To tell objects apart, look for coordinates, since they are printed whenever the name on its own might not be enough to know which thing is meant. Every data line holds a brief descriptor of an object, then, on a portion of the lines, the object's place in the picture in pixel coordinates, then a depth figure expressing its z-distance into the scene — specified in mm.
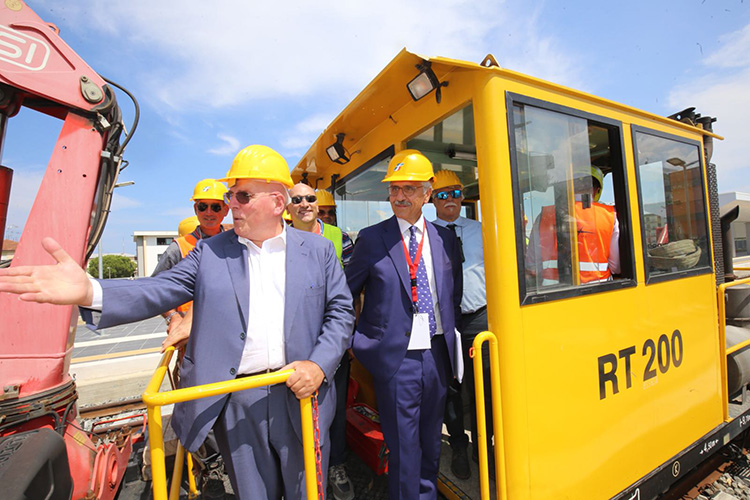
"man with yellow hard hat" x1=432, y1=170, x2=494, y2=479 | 2451
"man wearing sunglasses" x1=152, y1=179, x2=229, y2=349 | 2924
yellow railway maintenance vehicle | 1816
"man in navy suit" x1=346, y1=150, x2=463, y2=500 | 1965
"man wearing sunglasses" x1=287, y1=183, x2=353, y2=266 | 2910
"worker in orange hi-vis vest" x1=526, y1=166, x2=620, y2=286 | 1980
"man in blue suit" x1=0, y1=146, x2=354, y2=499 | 1555
